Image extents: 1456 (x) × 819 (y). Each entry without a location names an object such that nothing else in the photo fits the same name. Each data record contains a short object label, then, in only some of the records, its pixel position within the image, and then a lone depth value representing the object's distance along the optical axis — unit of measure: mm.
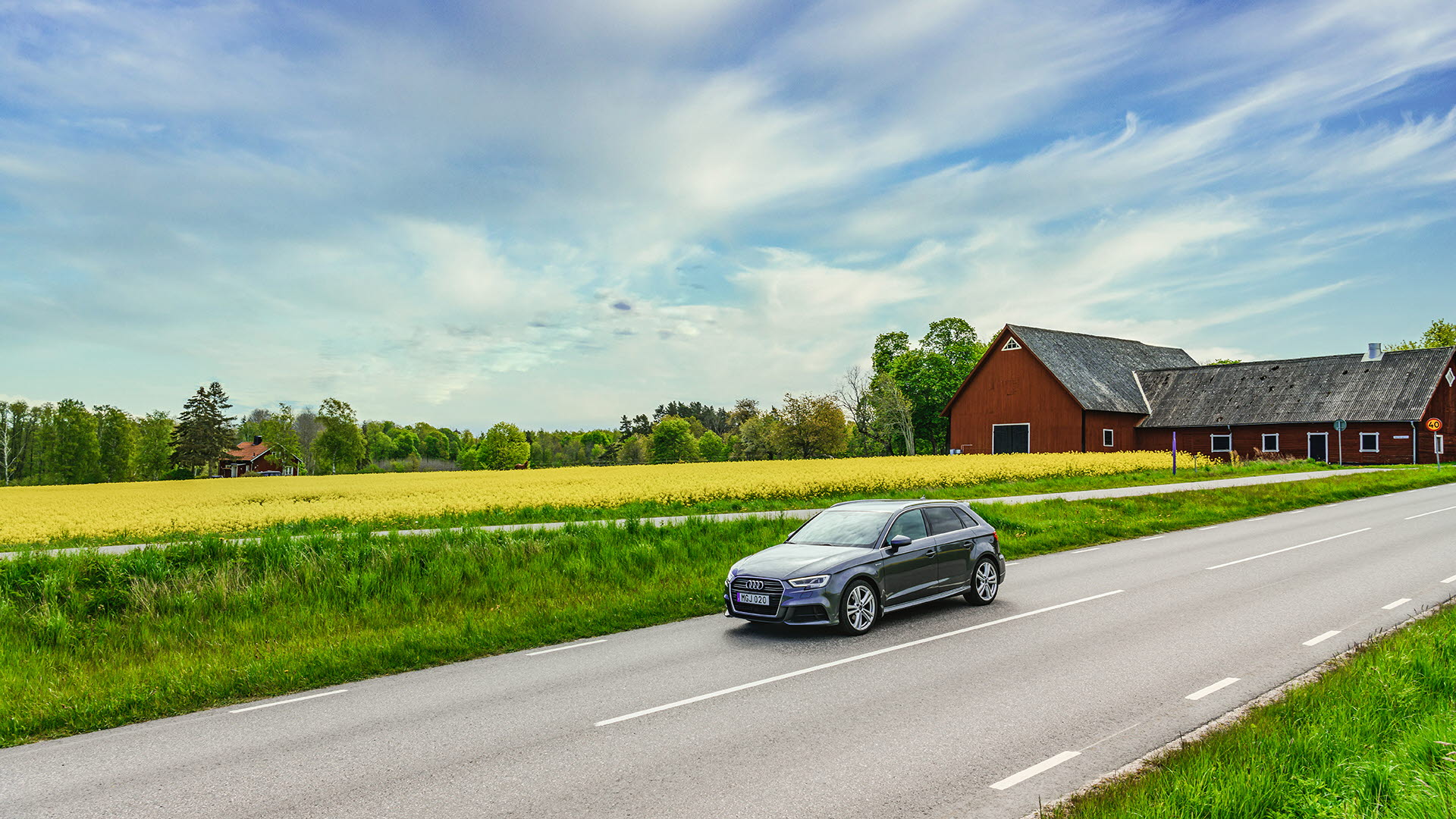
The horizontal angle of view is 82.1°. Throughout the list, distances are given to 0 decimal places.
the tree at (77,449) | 93188
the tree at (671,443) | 129250
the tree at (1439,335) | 96750
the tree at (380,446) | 163875
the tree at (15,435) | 98812
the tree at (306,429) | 127750
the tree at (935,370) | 79750
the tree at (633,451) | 141000
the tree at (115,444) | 99812
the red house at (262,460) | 120700
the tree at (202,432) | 97062
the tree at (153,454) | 102875
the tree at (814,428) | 86625
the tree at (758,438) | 98600
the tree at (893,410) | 77000
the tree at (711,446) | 144875
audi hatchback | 9922
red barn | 48781
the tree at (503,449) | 116750
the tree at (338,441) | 105375
